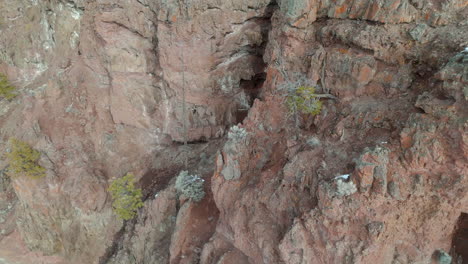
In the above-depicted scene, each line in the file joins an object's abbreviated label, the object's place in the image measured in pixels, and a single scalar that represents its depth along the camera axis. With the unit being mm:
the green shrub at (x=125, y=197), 16000
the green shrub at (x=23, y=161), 17219
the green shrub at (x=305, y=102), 11375
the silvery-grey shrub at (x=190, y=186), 14320
